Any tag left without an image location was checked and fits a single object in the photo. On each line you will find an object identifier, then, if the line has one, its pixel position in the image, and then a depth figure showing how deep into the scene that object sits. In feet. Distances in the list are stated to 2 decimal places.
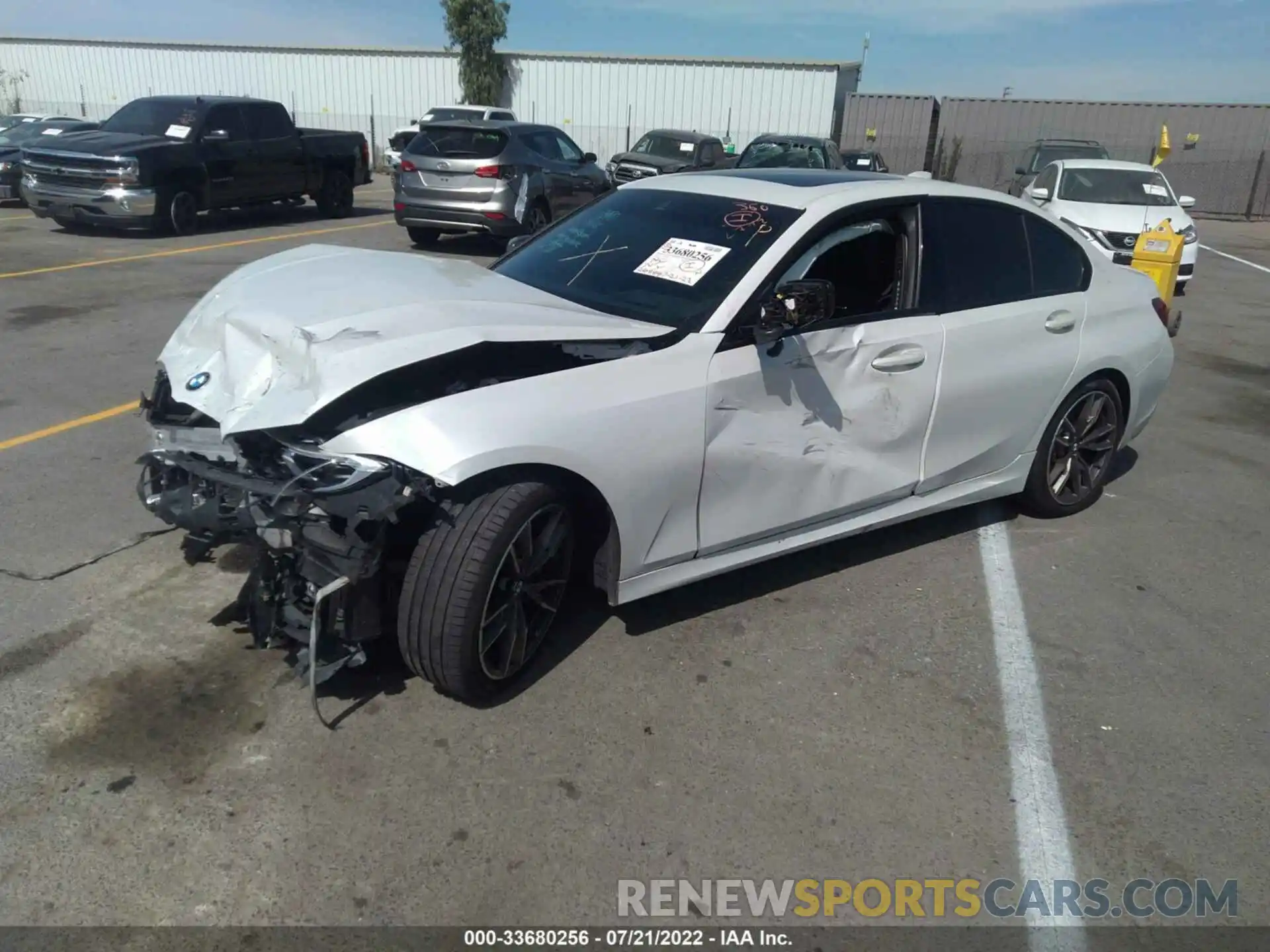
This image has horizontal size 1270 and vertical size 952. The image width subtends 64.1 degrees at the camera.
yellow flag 60.08
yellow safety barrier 33.68
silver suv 40.91
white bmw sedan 10.42
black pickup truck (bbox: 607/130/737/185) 59.00
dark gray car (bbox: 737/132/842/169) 58.85
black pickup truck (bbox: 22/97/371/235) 43.96
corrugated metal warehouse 107.55
